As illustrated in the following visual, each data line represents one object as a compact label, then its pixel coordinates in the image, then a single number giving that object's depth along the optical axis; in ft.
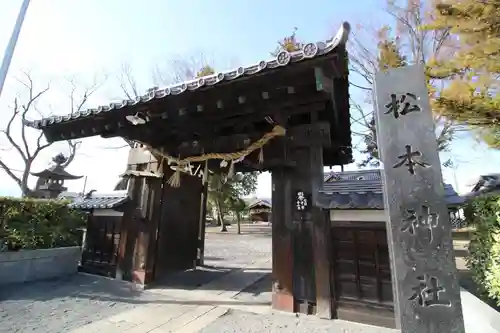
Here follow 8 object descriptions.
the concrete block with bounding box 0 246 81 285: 20.89
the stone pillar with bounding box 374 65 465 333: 8.39
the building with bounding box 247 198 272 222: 128.57
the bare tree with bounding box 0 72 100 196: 77.15
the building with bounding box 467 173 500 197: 23.68
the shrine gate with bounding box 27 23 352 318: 14.83
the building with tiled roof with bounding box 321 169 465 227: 14.90
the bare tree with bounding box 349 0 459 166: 42.70
